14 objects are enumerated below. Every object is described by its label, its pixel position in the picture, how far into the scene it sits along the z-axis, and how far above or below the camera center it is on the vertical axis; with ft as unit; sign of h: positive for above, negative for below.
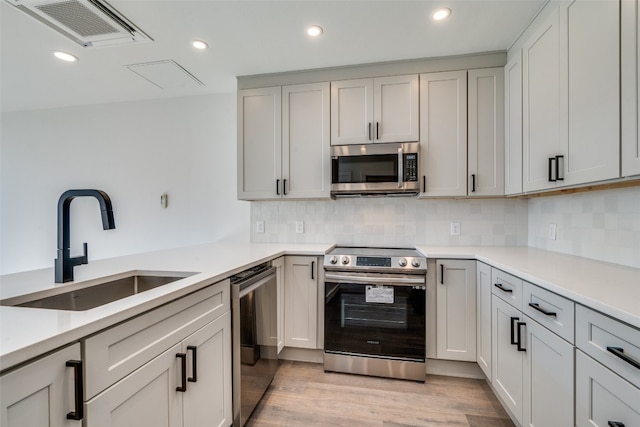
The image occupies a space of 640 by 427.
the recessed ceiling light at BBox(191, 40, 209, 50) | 6.65 +4.08
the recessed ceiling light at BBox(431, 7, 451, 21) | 5.58 +4.06
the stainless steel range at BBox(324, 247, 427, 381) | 6.71 -2.46
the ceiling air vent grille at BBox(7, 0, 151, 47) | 5.24 +3.97
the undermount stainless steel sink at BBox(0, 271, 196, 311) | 3.58 -1.16
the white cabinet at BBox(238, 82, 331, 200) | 8.01 +2.11
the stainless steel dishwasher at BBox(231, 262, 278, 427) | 4.83 -2.39
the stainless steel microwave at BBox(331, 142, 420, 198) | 7.34 +1.21
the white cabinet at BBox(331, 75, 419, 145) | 7.52 +2.84
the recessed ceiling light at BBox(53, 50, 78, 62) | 7.06 +4.06
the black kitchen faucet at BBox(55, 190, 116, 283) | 3.67 -0.19
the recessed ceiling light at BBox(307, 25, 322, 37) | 6.07 +4.05
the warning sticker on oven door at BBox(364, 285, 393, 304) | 6.74 -1.93
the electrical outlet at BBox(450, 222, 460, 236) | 8.24 -0.42
